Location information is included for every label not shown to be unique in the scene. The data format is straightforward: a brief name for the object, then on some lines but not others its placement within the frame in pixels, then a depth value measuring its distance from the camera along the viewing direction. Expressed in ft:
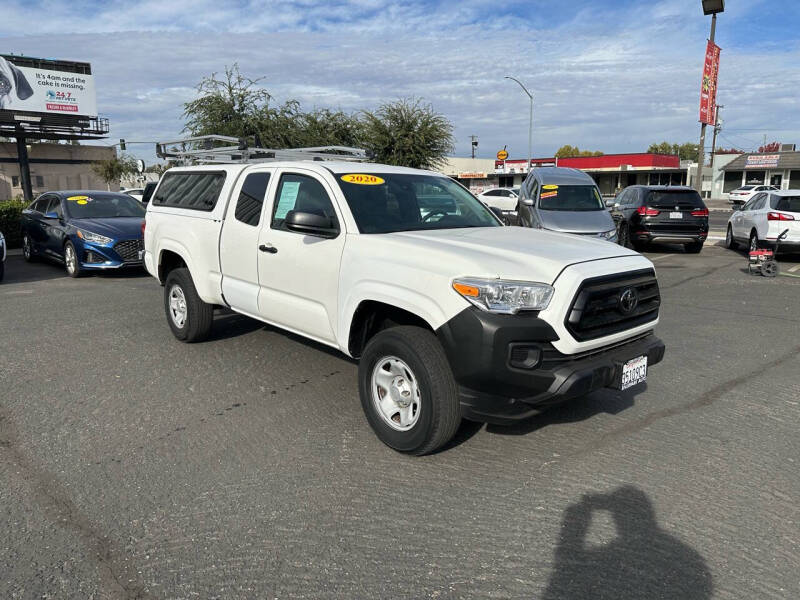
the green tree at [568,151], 392.84
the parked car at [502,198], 84.60
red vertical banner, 87.04
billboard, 124.06
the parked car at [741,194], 136.53
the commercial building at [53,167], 182.60
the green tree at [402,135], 94.99
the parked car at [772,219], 40.96
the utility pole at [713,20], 86.17
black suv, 47.78
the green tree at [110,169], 190.39
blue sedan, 36.09
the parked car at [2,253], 35.22
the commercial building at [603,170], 200.75
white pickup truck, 11.34
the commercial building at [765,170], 178.70
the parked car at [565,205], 40.70
